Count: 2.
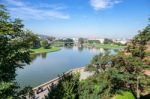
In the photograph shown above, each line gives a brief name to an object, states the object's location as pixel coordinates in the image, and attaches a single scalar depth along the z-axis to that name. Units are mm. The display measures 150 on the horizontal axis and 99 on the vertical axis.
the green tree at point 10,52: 4139
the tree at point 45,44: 53575
